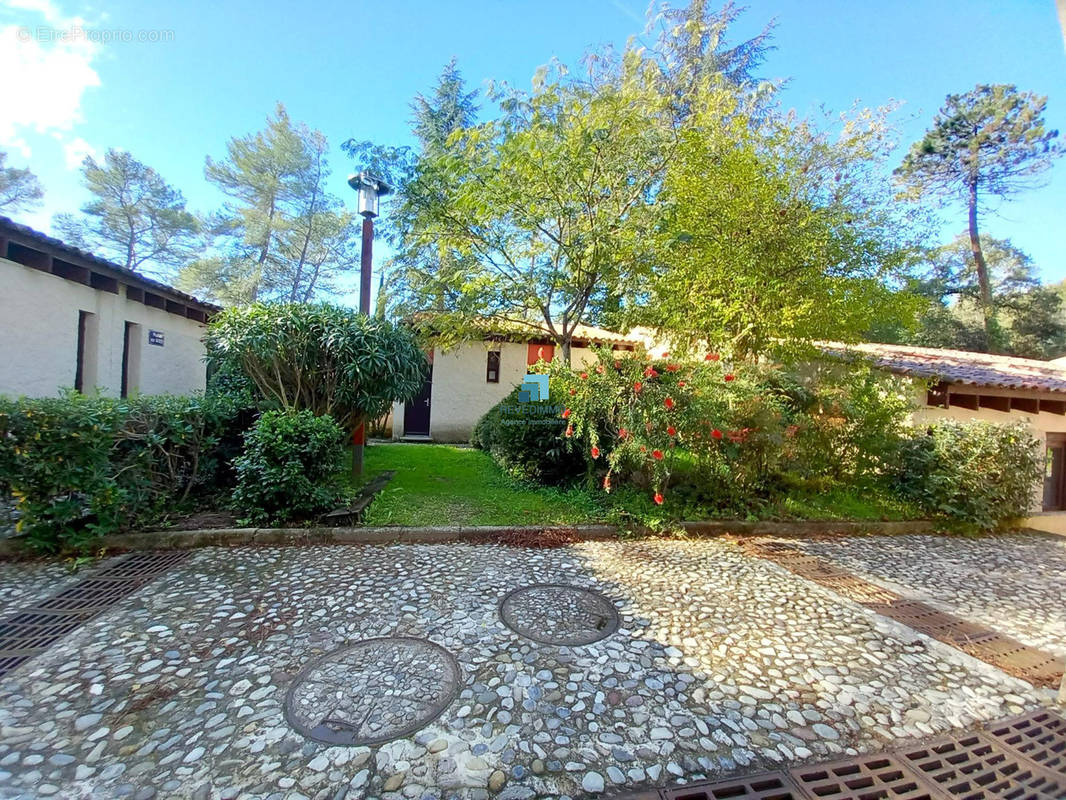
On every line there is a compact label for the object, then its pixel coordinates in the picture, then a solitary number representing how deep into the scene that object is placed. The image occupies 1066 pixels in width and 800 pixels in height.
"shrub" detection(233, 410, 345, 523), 4.10
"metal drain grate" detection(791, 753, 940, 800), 1.60
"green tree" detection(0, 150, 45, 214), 16.58
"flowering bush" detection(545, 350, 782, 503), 4.52
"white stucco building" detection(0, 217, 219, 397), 4.95
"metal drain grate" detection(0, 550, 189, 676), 2.32
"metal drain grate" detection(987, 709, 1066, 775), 1.82
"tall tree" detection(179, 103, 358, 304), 16.94
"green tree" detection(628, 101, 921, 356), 5.67
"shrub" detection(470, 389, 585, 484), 6.12
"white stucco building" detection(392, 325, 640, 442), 10.88
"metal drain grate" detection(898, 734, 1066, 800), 1.63
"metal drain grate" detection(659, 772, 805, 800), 1.55
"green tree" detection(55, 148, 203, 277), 17.03
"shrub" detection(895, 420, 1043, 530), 5.36
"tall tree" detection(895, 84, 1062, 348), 13.53
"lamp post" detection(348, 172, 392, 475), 5.70
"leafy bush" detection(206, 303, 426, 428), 4.91
